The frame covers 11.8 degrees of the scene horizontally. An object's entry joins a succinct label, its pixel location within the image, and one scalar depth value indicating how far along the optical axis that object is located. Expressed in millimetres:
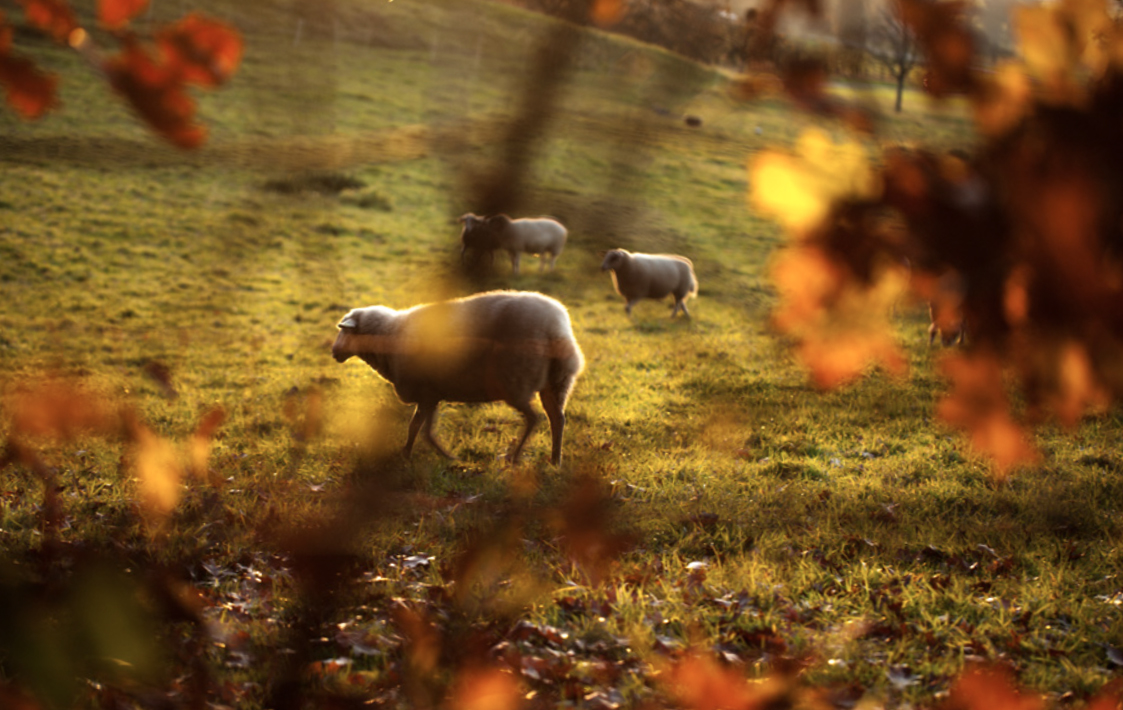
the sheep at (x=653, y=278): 32295
